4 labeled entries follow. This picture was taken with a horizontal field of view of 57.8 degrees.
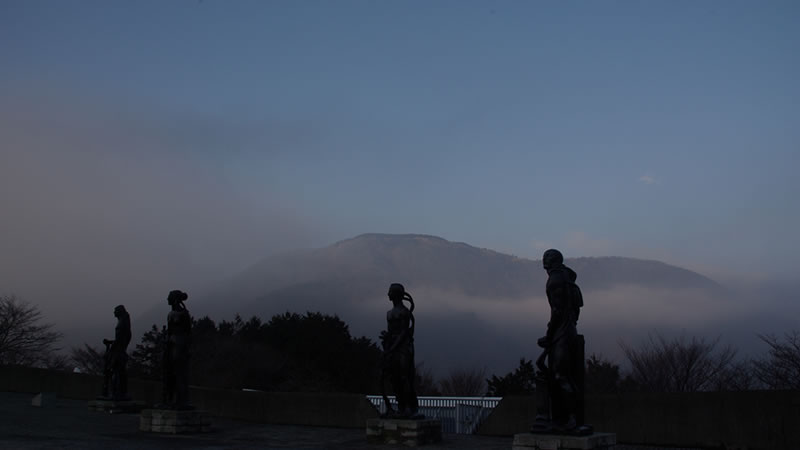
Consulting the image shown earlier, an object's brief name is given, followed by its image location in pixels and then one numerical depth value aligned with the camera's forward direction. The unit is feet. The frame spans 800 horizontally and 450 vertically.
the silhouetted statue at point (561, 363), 37.11
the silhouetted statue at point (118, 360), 73.00
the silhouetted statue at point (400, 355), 51.34
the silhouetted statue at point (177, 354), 56.49
